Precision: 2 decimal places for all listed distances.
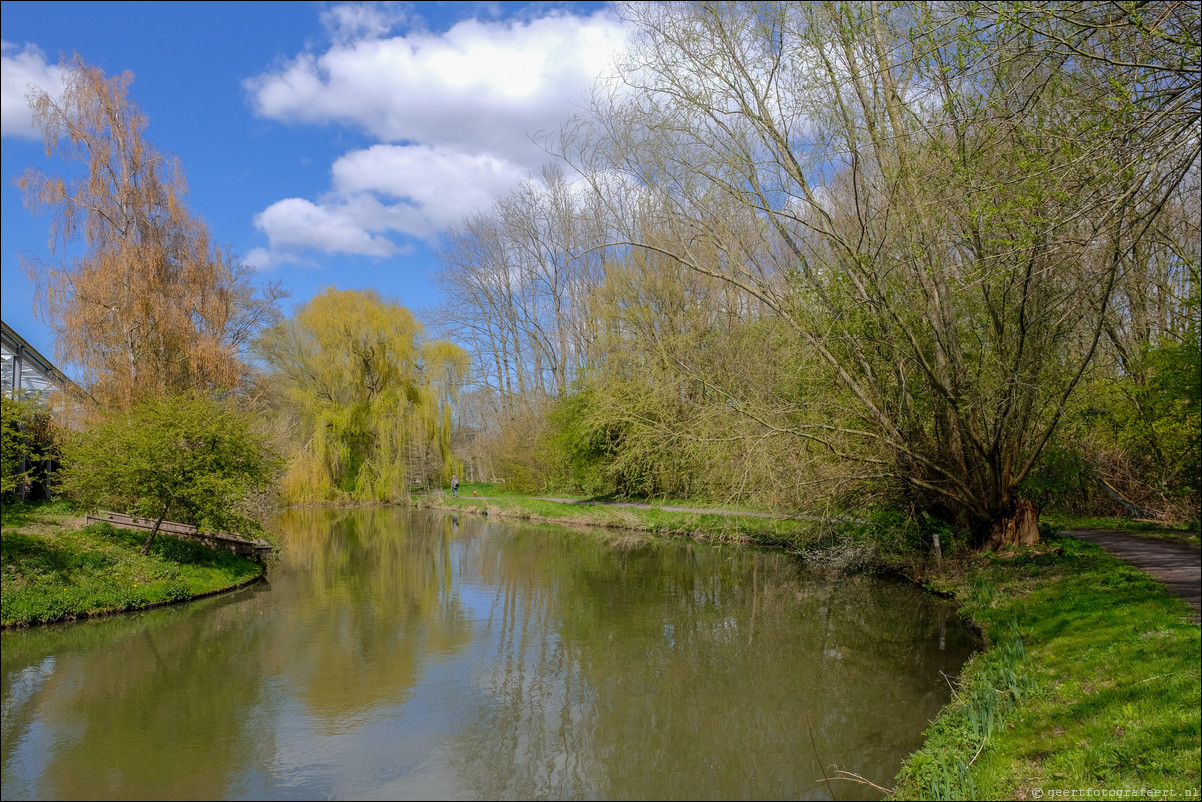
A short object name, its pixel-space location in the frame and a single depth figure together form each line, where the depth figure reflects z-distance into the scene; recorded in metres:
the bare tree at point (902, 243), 10.26
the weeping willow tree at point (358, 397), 33.34
